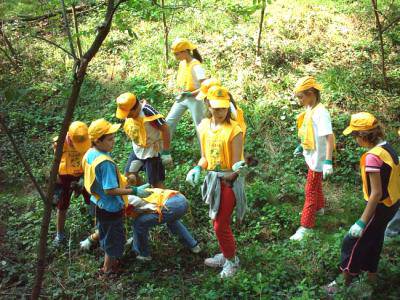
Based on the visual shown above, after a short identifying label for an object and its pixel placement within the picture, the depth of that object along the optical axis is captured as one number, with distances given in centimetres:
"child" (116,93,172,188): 499
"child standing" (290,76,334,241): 466
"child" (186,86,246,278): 417
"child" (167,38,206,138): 615
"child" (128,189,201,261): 458
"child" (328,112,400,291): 362
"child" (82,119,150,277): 422
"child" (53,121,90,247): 484
